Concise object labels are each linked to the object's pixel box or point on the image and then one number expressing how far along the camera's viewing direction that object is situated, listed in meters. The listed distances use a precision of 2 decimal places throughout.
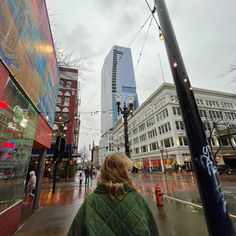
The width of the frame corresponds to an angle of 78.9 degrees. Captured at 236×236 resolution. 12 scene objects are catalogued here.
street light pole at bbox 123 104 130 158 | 8.61
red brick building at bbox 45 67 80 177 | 28.05
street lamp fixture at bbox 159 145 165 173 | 37.54
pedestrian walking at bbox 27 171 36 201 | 9.07
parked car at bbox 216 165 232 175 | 24.19
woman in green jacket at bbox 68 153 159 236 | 1.30
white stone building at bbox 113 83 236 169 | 35.25
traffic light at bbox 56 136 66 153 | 11.40
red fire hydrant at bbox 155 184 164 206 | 7.67
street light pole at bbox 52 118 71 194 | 11.24
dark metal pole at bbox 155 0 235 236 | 2.76
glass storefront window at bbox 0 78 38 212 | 4.14
